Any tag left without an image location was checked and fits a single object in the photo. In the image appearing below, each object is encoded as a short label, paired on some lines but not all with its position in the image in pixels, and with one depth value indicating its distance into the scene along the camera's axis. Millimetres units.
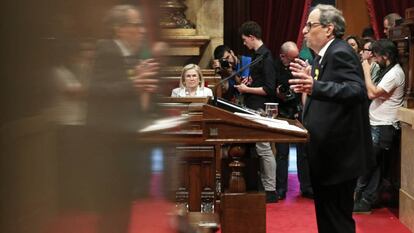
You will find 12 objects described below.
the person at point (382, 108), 5793
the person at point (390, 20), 7072
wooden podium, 3618
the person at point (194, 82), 5465
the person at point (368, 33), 8172
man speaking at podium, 3564
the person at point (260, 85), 6254
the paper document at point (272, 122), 3659
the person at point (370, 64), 6191
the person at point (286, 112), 6527
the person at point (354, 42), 7164
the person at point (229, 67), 6848
